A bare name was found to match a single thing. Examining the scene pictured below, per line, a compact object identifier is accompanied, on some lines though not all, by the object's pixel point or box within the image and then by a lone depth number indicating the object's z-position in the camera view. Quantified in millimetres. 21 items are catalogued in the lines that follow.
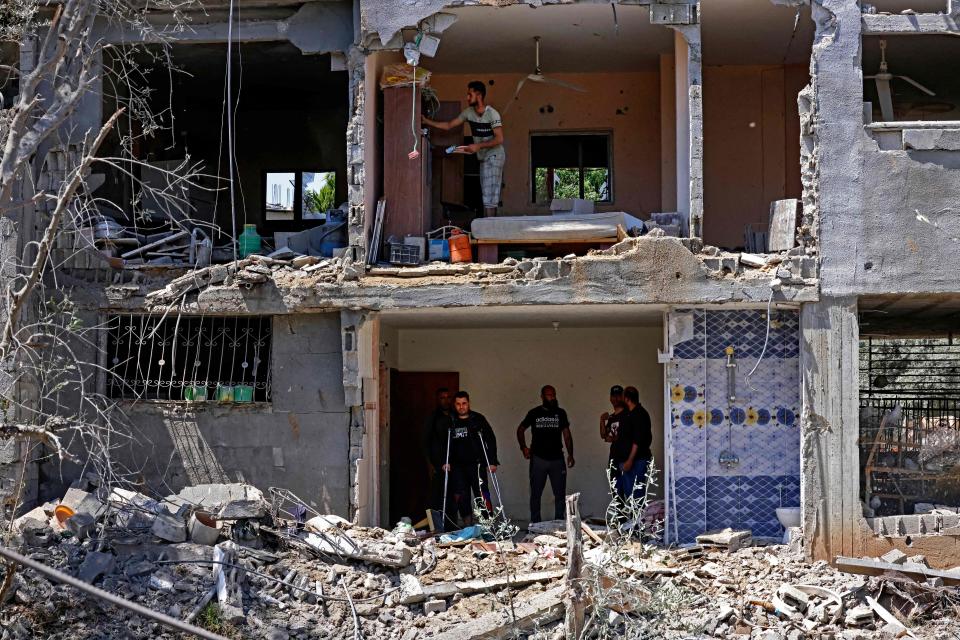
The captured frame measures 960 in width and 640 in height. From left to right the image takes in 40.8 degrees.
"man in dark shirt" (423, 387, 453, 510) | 15406
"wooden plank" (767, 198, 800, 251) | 13758
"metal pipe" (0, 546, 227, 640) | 7121
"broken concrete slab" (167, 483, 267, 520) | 13188
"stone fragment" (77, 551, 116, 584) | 12180
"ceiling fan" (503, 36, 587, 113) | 16391
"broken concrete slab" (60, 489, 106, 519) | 13152
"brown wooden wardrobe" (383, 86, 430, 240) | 14672
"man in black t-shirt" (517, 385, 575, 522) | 15734
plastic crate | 14453
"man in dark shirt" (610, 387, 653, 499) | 15023
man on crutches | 15328
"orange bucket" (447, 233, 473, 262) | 14430
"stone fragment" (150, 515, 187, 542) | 12820
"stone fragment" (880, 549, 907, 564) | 12734
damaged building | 13438
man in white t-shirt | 15352
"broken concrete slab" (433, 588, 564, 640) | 11742
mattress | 14203
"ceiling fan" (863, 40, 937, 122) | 14570
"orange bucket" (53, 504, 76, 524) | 13148
